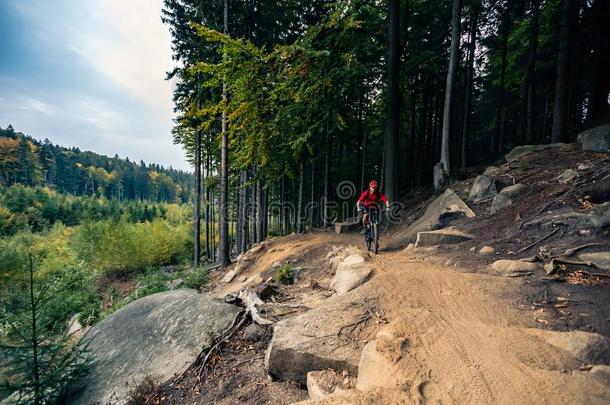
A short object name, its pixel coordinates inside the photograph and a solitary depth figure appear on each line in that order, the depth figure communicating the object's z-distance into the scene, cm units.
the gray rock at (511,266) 507
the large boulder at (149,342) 493
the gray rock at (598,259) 450
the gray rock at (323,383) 315
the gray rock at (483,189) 936
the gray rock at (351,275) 560
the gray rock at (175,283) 1492
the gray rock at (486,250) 639
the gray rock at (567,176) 756
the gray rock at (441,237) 759
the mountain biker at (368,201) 893
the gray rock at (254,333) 494
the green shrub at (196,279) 1366
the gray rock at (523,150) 1094
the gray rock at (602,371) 244
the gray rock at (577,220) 535
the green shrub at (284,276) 864
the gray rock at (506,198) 825
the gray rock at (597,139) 901
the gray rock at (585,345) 269
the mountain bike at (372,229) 875
